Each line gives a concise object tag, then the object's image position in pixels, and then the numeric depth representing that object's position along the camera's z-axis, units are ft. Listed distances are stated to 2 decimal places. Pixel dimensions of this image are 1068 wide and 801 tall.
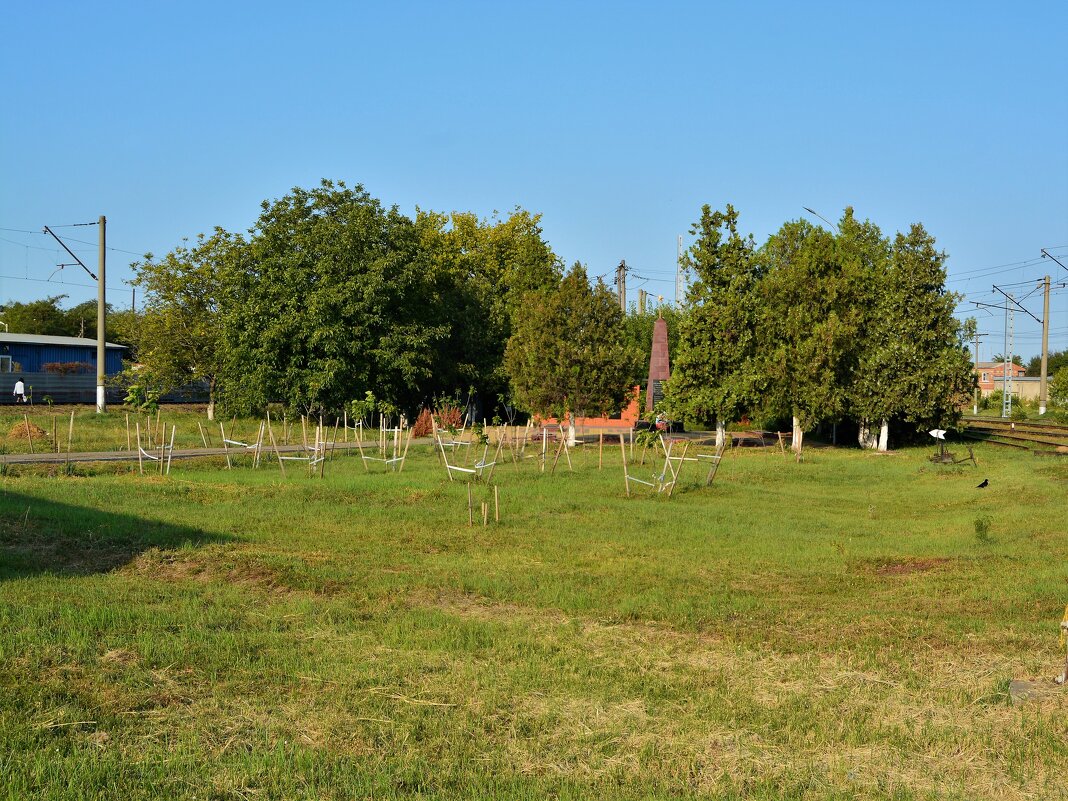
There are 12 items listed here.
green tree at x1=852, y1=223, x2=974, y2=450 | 118.21
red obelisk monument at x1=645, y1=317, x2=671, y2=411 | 139.44
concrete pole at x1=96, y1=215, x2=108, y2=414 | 128.16
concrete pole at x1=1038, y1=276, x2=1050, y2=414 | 185.10
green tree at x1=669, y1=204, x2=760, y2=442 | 117.39
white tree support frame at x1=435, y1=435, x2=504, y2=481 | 75.82
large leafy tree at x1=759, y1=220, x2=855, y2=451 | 115.14
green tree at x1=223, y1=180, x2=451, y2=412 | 129.49
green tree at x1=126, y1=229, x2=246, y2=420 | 146.61
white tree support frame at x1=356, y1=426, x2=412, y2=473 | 82.46
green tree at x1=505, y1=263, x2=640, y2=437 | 121.49
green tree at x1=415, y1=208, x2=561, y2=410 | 161.07
